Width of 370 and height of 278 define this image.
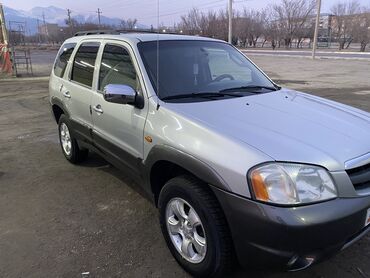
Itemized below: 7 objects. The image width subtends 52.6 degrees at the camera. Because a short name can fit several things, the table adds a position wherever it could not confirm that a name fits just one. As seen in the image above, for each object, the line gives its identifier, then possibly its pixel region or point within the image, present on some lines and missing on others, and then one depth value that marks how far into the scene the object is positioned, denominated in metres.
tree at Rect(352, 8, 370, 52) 58.90
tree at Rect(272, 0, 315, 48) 69.75
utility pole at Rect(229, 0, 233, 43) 34.81
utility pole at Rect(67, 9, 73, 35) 78.71
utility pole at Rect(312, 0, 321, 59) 33.07
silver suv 2.28
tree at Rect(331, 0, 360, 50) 62.72
